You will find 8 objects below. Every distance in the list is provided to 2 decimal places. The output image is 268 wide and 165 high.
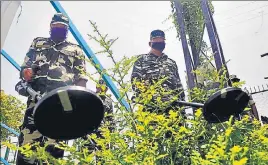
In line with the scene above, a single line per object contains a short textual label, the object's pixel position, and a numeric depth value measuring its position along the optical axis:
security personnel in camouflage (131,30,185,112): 3.04
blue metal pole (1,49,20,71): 3.96
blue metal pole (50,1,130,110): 2.54
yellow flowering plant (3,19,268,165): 1.48
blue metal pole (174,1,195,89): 3.42
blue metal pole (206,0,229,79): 2.89
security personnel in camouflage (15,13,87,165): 2.20
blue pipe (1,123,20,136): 4.85
